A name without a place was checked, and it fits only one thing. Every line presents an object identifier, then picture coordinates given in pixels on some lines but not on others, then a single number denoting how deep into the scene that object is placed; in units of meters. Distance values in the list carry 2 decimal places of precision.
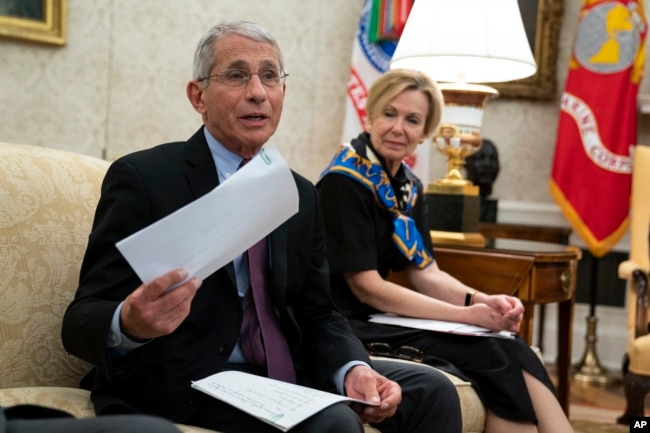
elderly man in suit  1.58
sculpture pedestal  3.32
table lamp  3.17
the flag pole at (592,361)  4.75
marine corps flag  4.67
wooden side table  3.02
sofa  1.81
